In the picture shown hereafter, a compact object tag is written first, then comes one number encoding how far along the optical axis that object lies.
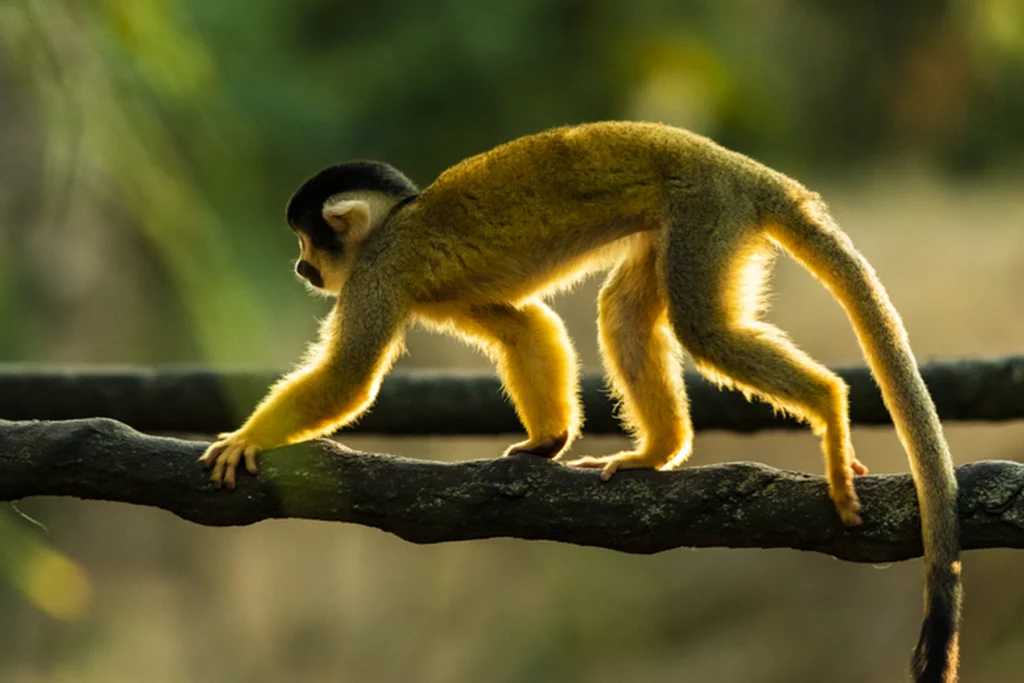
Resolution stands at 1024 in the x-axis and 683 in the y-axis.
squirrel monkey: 4.84
